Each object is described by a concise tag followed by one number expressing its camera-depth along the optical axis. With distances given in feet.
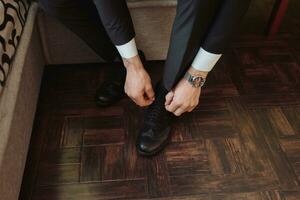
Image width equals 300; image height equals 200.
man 2.21
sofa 2.30
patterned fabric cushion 2.37
